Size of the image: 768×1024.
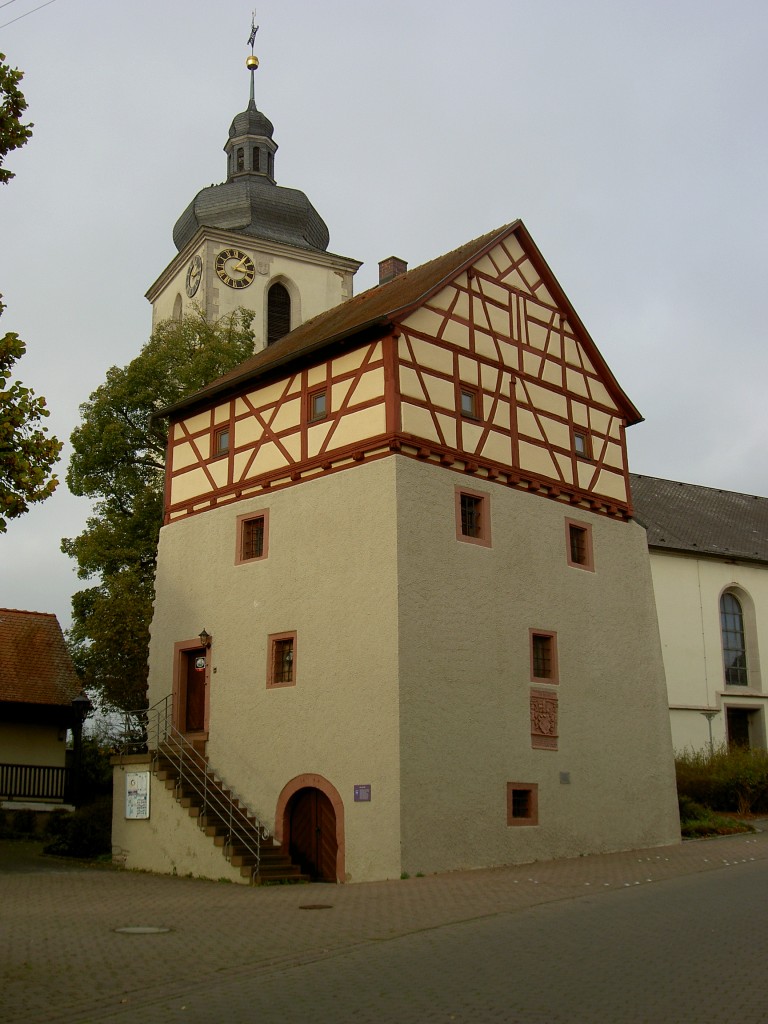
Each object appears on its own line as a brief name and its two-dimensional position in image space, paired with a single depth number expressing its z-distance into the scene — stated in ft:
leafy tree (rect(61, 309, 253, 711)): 93.91
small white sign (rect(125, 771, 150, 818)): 70.44
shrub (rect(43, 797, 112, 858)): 76.28
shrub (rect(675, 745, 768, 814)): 88.99
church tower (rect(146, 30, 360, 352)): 164.25
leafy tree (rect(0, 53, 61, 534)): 36.94
